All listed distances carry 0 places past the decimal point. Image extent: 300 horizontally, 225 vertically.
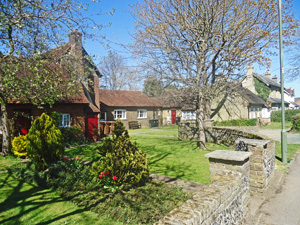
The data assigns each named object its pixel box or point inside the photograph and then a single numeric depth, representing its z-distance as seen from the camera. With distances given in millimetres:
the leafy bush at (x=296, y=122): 20645
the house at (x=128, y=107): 26641
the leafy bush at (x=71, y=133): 13469
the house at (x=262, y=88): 33031
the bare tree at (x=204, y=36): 10734
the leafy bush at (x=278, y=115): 34000
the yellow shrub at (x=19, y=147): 10107
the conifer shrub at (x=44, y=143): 7000
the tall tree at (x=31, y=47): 6936
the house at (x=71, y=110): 9383
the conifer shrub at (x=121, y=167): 5680
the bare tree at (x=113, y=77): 44156
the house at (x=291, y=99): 52072
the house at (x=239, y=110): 26609
